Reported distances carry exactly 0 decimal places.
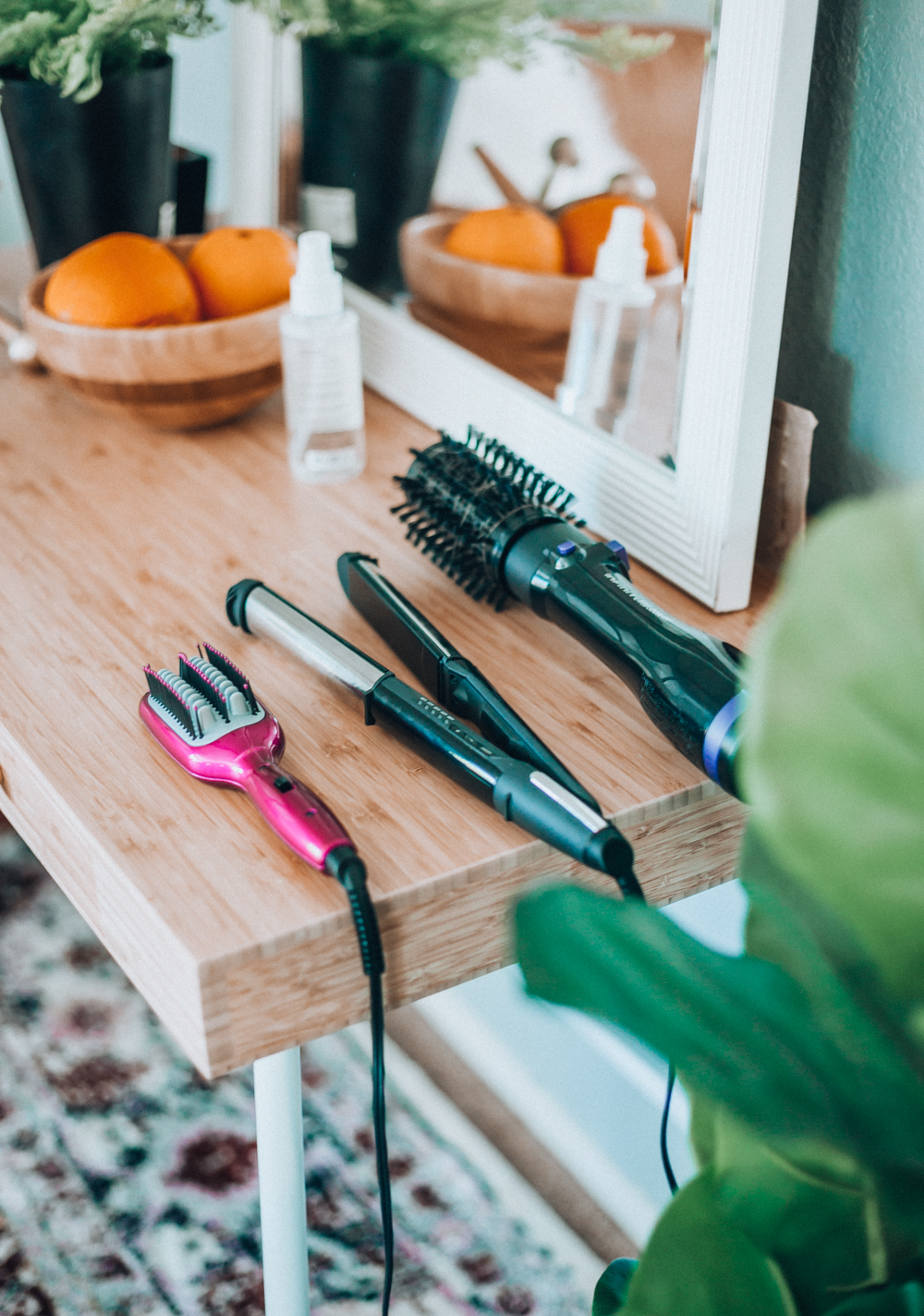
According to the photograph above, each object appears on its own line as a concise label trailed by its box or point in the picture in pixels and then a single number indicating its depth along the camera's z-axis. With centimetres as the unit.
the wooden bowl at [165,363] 76
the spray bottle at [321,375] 71
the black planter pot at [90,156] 85
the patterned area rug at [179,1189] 97
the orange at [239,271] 80
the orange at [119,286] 76
